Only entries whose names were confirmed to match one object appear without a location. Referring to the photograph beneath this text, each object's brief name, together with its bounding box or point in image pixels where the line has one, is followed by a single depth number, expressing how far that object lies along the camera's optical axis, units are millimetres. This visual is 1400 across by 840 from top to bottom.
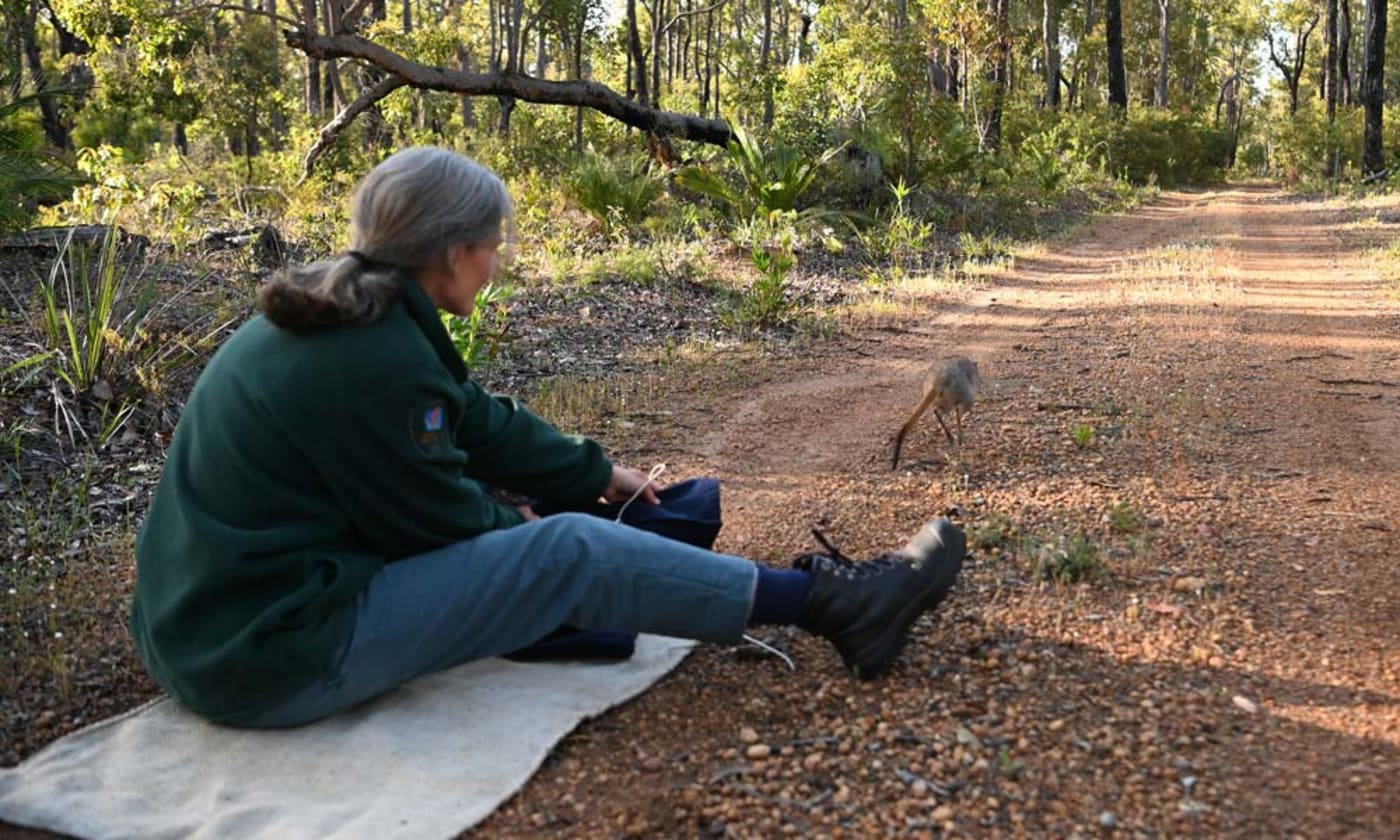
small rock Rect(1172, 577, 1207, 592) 3234
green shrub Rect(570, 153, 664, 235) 10578
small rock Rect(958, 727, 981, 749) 2488
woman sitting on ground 2367
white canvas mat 2285
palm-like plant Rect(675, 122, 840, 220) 10508
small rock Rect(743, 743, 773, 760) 2488
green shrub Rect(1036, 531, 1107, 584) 3312
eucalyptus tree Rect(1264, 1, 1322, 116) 39125
